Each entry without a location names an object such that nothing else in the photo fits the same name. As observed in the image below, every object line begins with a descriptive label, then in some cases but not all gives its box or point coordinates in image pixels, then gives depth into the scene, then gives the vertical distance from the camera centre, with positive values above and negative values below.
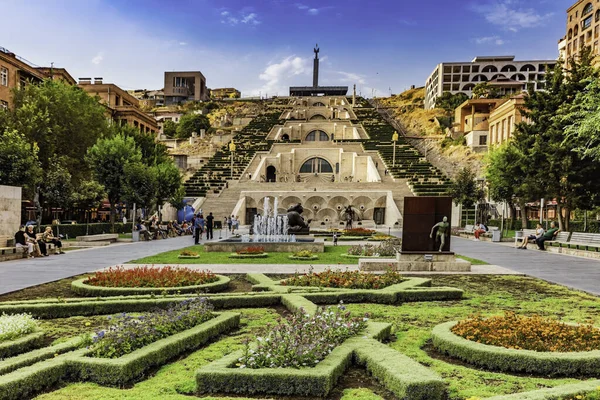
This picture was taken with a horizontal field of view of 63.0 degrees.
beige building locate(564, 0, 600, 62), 67.56 +27.48
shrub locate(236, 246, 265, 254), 18.52 -1.78
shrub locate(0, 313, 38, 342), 6.38 -1.73
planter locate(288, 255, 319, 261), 17.29 -1.88
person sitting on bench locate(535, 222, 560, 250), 22.72 -1.21
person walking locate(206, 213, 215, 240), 28.06 -1.21
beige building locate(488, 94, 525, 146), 53.30 +10.49
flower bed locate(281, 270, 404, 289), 11.00 -1.70
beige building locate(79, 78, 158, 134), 61.96 +12.40
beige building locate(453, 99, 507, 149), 64.31 +12.87
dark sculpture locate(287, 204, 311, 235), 25.62 -0.91
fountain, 20.34 -1.63
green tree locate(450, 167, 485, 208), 37.09 +1.44
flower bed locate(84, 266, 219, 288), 11.02 -1.77
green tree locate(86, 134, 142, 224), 30.58 +2.34
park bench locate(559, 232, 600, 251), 19.42 -1.23
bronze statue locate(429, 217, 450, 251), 14.43 -0.68
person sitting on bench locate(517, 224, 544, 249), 23.40 -1.31
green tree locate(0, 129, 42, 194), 21.80 +1.51
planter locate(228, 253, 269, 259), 18.12 -1.92
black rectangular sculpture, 15.05 -0.43
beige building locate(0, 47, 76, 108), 39.62 +10.79
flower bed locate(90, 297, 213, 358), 5.66 -1.63
